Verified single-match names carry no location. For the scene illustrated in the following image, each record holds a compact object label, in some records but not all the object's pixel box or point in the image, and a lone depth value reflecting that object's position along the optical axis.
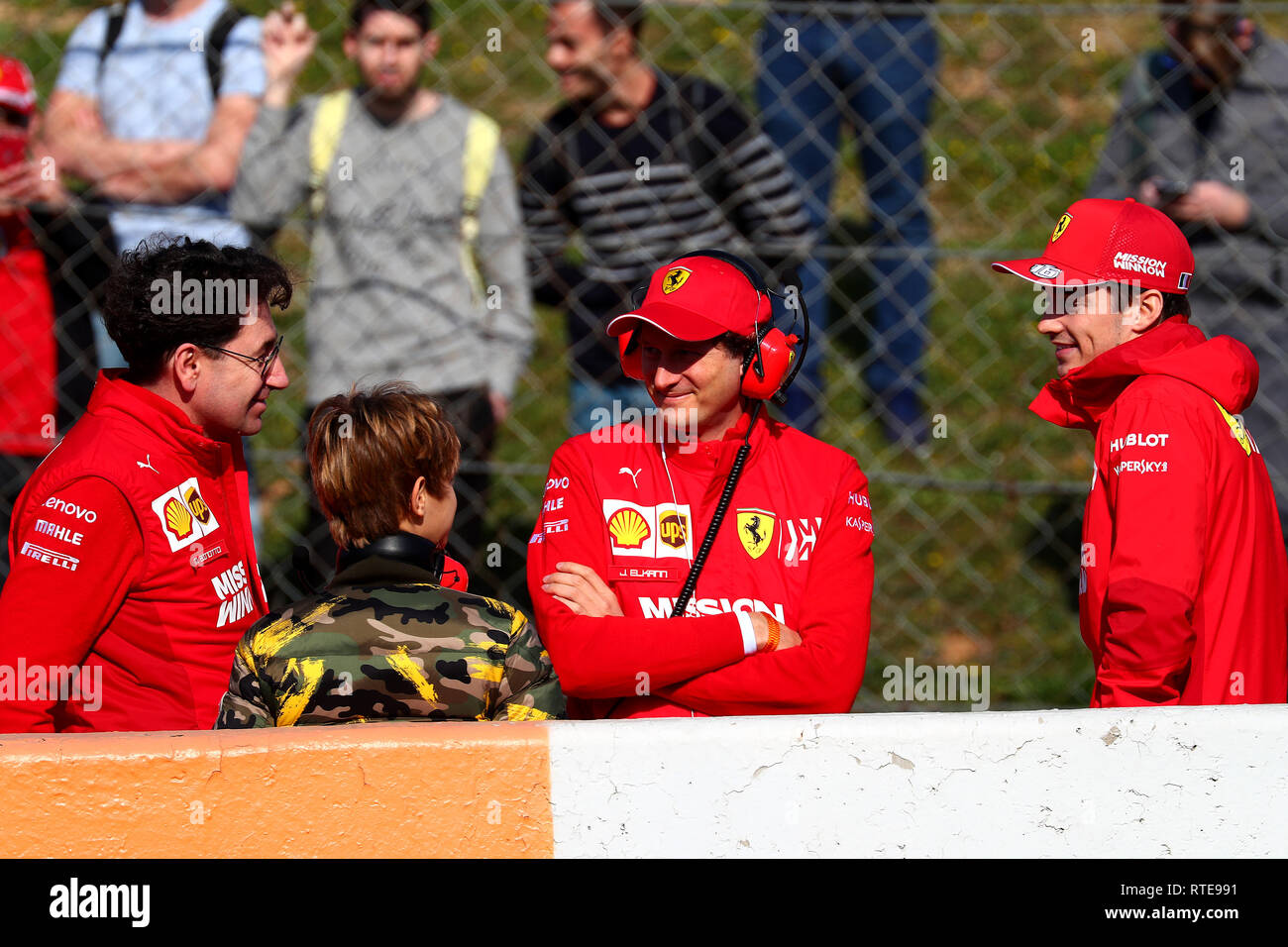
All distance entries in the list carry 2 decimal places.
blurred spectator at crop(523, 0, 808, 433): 9.62
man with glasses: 5.41
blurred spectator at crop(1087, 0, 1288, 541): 9.66
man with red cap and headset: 5.72
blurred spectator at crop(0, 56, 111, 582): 9.56
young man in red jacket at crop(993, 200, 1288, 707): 5.43
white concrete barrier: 4.91
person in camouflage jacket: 4.93
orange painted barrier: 4.85
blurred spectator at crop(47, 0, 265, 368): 9.87
